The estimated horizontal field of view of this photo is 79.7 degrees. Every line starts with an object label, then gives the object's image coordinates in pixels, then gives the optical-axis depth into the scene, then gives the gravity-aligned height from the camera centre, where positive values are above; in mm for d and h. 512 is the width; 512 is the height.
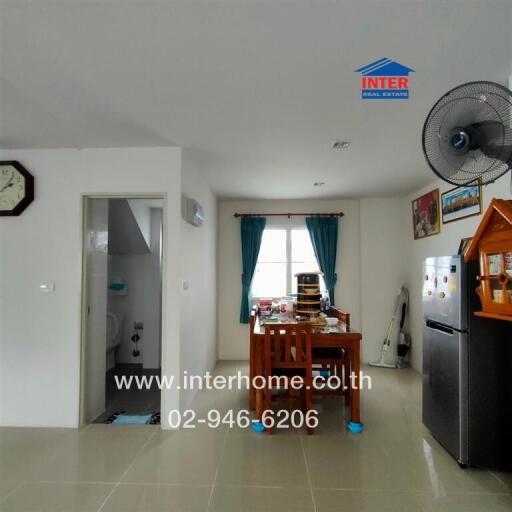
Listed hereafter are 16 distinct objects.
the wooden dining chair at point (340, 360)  2803 -833
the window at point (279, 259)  4695 +152
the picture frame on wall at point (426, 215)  3553 +665
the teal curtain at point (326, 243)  4484 +378
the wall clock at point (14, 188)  2631 +702
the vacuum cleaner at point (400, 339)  4204 -967
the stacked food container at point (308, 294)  3143 -257
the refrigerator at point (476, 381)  2027 -752
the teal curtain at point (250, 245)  4555 +356
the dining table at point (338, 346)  2543 -701
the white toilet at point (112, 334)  4031 -867
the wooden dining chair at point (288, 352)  2512 -688
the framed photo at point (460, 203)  2809 +654
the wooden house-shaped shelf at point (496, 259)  1479 +48
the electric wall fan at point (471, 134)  1309 +594
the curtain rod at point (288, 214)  4543 +811
